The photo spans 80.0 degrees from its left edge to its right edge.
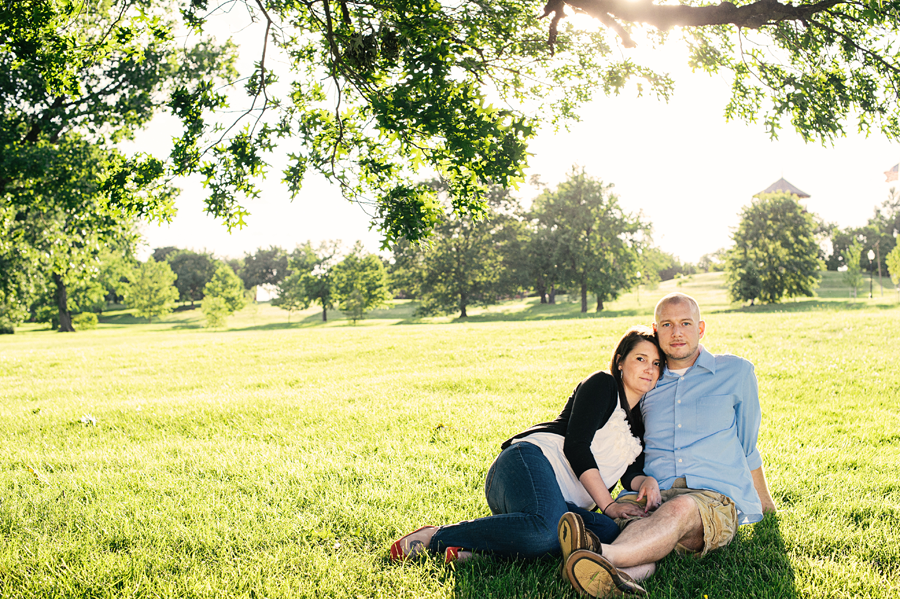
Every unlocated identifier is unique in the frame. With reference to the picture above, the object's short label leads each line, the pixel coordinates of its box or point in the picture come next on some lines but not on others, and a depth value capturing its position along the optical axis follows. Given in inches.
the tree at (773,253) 1445.6
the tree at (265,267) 3850.9
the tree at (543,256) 1642.5
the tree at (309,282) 1914.4
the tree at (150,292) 2180.1
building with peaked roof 3479.3
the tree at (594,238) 1562.5
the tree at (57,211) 451.5
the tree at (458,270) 1667.1
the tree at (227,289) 2059.5
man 130.2
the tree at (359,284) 1744.6
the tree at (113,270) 1665.6
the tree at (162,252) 3561.5
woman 126.3
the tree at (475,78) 186.4
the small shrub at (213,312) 1817.2
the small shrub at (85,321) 1846.7
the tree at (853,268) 1672.0
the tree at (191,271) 3275.1
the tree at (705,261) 3645.7
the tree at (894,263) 1702.8
